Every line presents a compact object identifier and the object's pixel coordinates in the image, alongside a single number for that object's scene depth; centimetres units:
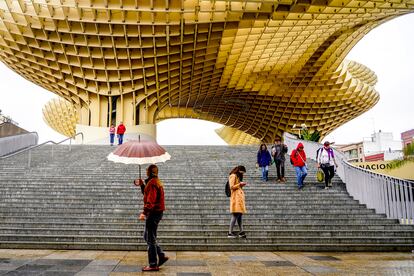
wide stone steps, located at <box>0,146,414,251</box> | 735
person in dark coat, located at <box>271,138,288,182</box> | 1187
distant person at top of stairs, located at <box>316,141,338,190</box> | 1083
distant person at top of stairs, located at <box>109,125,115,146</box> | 2164
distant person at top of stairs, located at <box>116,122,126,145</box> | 2033
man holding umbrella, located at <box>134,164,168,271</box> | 534
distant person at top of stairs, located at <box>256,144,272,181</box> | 1186
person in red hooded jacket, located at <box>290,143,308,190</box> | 1094
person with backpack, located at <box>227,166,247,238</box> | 754
